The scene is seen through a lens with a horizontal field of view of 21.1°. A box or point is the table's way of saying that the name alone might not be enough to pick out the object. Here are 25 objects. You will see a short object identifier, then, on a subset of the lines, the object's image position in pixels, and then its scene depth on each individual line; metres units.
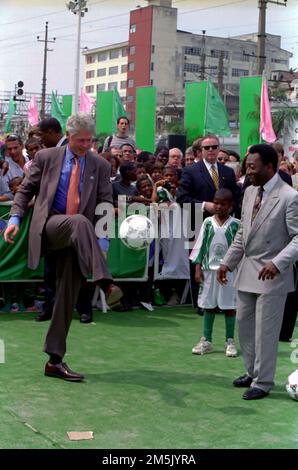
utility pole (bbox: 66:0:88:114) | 30.09
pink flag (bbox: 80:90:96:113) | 22.02
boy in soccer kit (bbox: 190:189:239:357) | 7.19
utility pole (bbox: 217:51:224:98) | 54.77
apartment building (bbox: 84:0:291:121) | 78.00
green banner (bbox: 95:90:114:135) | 20.22
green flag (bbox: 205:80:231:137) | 17.69
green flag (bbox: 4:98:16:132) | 28.00
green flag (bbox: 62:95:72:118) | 25.89
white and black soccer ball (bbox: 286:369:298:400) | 5.58
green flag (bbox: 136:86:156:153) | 19.64
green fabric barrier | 8.58
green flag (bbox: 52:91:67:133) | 24.25
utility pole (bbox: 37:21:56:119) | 57.74
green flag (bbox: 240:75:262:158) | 16.84
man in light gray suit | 5.55
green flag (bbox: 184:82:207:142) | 18.30
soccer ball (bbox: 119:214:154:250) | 8.86
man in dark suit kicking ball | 5.77
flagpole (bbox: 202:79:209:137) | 17.80
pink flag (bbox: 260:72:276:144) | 16.17
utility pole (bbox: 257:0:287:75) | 26.83
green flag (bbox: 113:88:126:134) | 19.72
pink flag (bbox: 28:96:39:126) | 26.66
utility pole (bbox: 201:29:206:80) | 61.81
